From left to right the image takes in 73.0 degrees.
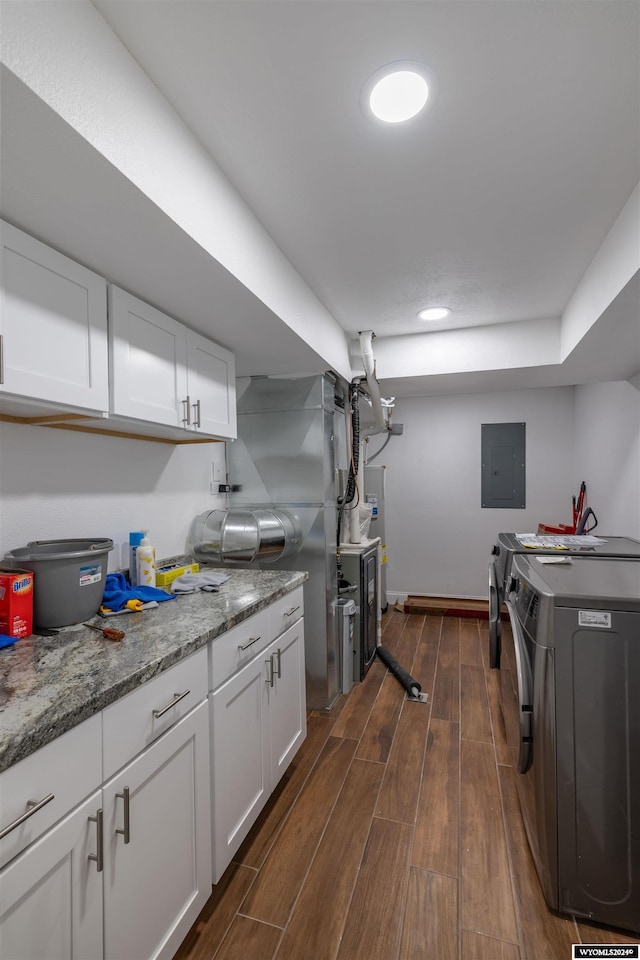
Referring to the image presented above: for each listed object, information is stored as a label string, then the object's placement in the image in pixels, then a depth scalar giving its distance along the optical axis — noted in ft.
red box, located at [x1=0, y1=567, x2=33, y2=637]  3.84
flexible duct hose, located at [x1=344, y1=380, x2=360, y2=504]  9.98
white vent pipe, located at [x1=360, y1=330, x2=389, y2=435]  9.06
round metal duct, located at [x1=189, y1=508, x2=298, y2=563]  7.38
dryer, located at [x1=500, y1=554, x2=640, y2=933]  4.25
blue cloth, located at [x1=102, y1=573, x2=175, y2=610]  4.91
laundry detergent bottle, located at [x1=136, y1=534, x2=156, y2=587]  5.75
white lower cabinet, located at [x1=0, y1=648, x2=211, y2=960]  2.47
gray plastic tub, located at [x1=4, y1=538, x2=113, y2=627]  4.14
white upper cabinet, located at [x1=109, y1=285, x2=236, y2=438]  4.75
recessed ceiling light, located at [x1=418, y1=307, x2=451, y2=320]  8.26
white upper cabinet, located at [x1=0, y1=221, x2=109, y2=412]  3.53
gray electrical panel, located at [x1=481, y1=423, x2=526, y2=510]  14.33
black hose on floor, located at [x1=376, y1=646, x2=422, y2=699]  9.18
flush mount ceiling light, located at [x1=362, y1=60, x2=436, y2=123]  3.51
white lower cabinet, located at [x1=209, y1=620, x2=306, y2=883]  4.47
